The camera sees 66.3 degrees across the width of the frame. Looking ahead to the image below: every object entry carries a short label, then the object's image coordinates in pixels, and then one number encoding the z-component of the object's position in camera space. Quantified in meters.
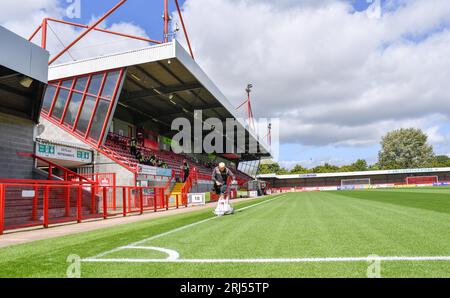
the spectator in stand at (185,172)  26.27
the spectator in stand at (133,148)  26.36
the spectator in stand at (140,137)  31.14
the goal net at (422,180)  64.44
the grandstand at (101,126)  10.59
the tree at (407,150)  82.44
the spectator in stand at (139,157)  25.66
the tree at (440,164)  81.97
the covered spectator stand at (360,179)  64.81
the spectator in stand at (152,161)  26.32
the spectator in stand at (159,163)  27.35
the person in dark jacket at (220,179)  10.42
